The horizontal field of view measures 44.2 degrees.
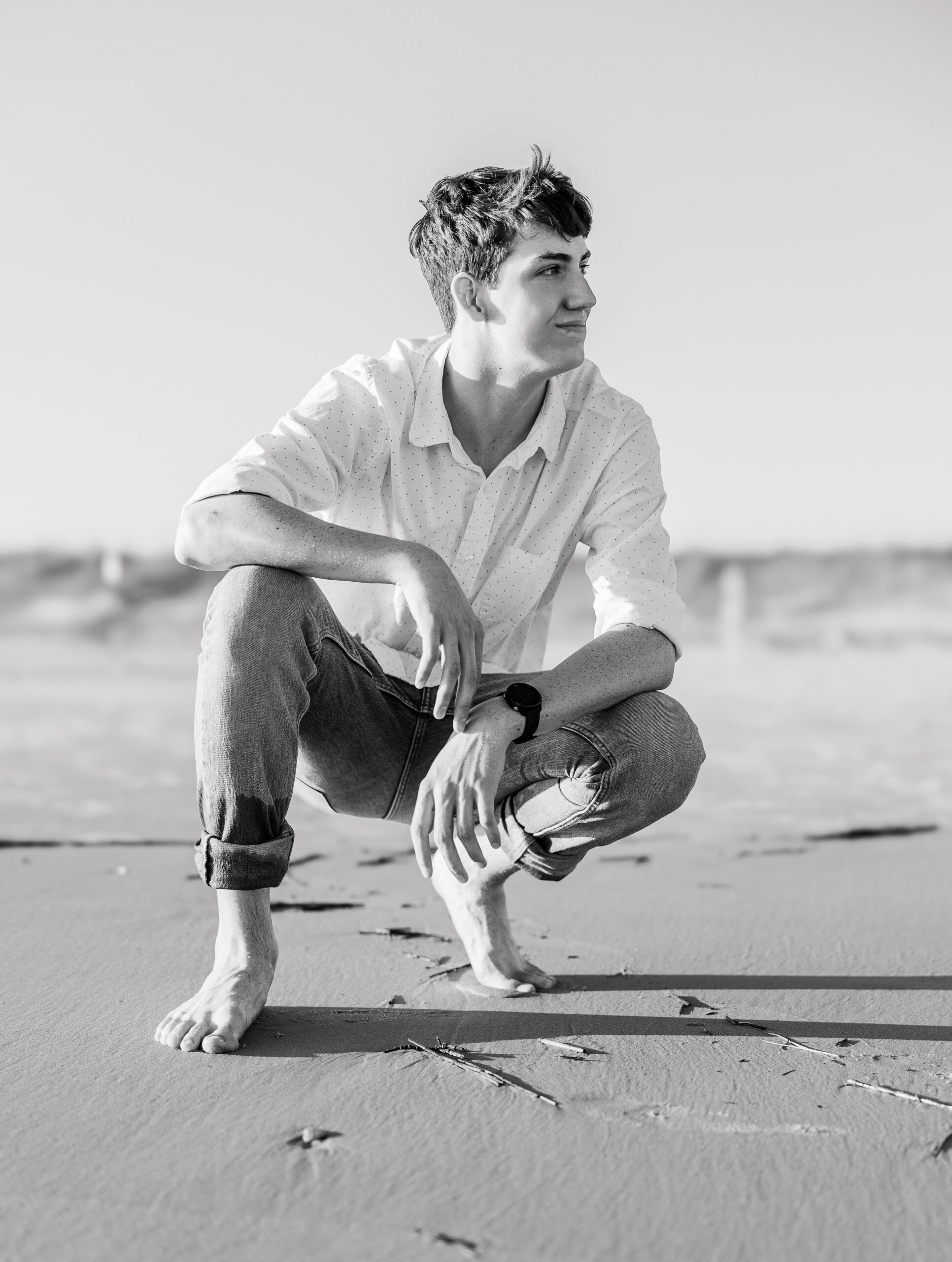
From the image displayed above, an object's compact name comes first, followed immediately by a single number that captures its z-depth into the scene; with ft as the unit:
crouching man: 5.66
